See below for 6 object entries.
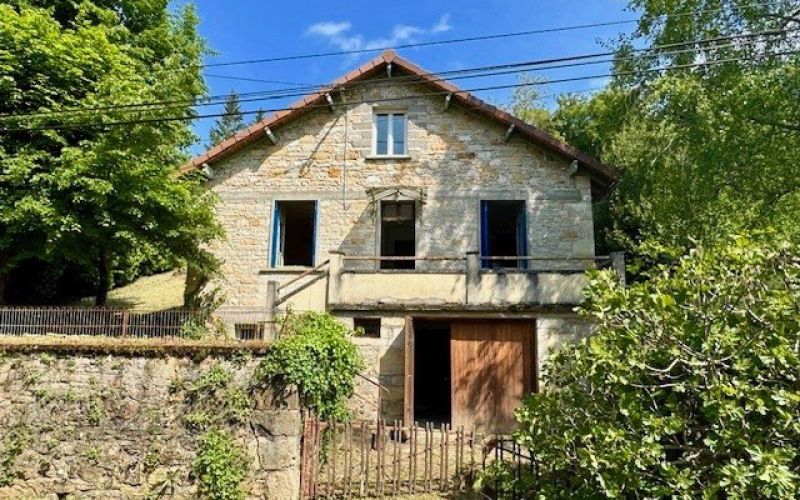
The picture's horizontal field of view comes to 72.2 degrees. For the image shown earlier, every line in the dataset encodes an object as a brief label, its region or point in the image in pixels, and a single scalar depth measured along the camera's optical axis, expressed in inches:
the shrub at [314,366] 325.7
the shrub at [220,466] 308.3
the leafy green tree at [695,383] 193.8
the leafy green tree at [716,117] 487.5
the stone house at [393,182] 525.0
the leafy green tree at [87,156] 413.1
